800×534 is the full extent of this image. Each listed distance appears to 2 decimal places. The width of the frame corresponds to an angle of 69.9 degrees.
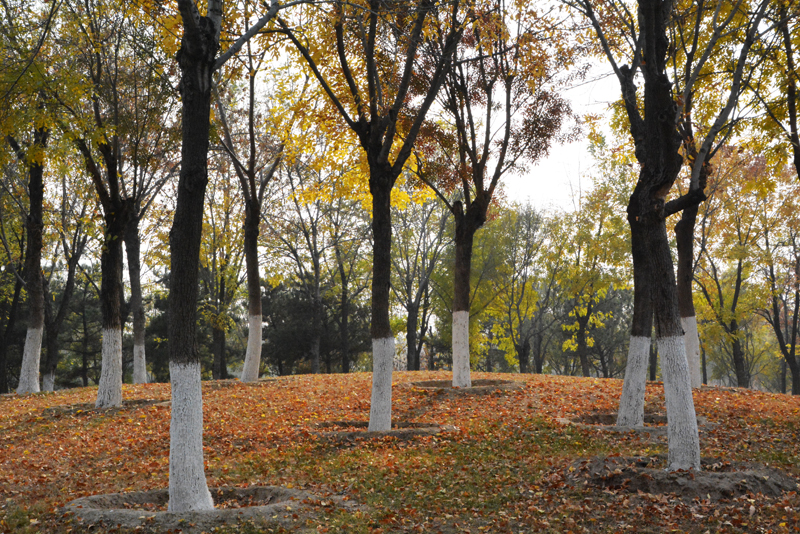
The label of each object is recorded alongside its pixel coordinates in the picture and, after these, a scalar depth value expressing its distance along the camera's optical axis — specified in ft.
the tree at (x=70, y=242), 60.54
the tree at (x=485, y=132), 42.24
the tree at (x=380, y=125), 29.60
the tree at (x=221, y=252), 80.53
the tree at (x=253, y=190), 45.37
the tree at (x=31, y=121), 31.17
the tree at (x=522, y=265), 97.14
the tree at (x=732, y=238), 61.87
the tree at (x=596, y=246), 73.20
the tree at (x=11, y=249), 58.88
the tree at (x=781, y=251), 73.00
